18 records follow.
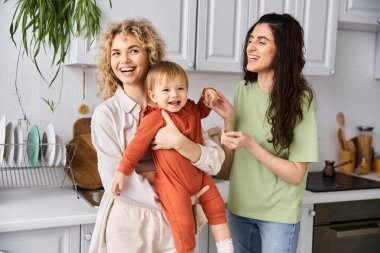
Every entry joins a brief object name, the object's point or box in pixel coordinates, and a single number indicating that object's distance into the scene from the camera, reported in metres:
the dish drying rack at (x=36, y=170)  2.02
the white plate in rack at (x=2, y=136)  1.93
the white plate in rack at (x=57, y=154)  2.05
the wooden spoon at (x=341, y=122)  2.99
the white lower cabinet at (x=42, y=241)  1.70
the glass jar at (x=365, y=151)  2.95
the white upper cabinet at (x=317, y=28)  2.40
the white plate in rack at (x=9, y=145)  1.98
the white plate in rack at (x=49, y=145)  2.04
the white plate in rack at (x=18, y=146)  2.01
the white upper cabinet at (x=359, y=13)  2.56
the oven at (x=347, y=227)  2.29
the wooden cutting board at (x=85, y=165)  2.19
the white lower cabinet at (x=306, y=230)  2.24
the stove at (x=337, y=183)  2.41
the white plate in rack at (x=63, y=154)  2.05
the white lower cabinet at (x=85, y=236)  1.80
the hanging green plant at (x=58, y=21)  1.93
